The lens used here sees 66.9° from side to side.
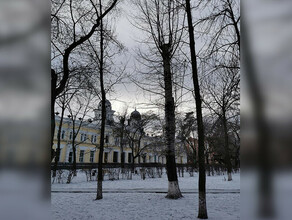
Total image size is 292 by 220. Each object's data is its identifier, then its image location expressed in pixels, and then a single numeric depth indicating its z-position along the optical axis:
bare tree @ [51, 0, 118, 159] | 7.59
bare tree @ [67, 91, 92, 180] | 22.37
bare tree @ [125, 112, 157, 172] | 32.19
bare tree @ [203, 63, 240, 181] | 18.00
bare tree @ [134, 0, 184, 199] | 9.08
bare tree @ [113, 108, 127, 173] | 31.92
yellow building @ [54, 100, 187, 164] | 40.56
